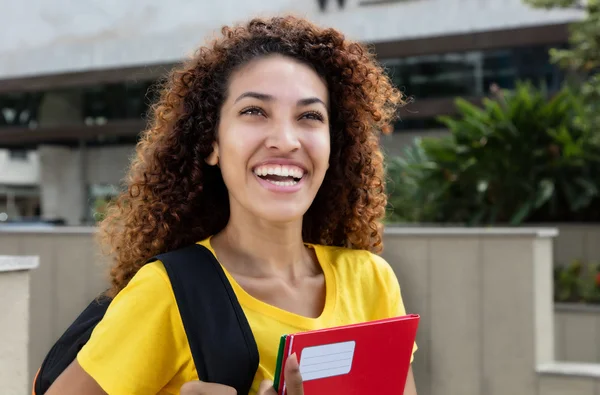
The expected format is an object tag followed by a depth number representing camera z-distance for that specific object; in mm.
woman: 1619
